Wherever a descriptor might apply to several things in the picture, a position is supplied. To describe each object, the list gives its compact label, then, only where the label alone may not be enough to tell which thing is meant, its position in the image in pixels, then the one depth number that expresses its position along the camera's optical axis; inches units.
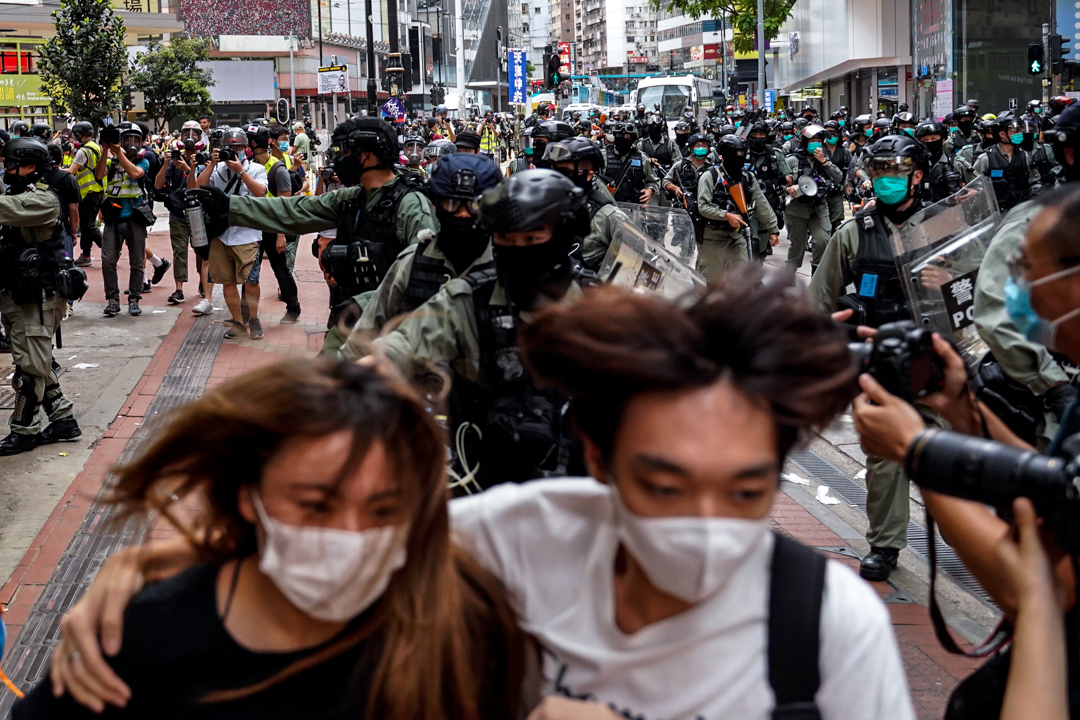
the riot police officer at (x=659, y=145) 749.9
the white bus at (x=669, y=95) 1916.8
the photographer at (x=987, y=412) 76.0
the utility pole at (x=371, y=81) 992.7
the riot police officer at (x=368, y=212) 245.3
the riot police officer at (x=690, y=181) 490.9
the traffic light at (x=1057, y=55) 859.4
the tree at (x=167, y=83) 1801.2
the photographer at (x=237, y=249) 429.7
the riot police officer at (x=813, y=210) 535.8
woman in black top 67.4
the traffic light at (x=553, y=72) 1541.6
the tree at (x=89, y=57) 903.1
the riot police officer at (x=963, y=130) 797.9
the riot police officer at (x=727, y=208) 463.2
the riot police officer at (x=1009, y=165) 569.0
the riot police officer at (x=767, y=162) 630.6
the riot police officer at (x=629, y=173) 536.7
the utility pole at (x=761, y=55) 1732.5
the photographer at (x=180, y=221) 490.3
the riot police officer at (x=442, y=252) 181.6
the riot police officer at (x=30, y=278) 287.4
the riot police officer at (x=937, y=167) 524.4
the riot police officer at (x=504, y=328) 139.0
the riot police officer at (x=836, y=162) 594.2
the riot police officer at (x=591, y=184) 319.9
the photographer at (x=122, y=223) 480.4
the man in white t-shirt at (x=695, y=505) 60.9
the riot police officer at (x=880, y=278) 220.8
